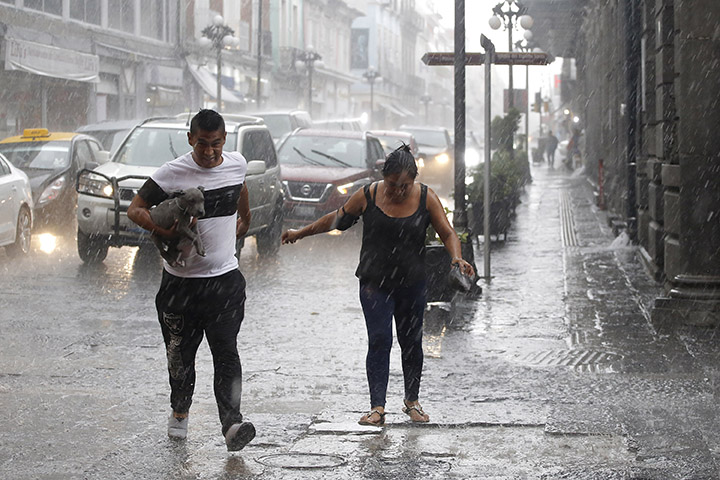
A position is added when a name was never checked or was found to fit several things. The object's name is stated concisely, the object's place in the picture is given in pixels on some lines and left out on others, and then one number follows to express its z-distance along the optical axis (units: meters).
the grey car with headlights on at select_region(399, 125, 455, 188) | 34.12
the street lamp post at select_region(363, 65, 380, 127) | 65.56
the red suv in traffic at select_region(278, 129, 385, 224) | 19.08
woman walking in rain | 6.61
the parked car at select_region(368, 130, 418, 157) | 28.94
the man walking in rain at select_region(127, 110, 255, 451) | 6.02
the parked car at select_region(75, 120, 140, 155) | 23.94
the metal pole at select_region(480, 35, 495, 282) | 12.73
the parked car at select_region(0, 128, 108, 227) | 18.75
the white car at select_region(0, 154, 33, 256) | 14.89
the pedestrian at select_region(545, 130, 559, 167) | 59.44
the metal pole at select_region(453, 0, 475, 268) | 12.74
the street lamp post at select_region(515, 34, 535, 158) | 36.19
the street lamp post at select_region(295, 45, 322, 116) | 52.59
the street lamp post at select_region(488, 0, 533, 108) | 31.39
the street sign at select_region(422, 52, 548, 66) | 12.92
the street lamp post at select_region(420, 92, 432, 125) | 92.50
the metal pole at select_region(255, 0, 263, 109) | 41.21
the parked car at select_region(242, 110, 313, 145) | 30.11
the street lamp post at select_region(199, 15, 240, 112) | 36.53
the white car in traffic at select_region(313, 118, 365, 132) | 32.16
